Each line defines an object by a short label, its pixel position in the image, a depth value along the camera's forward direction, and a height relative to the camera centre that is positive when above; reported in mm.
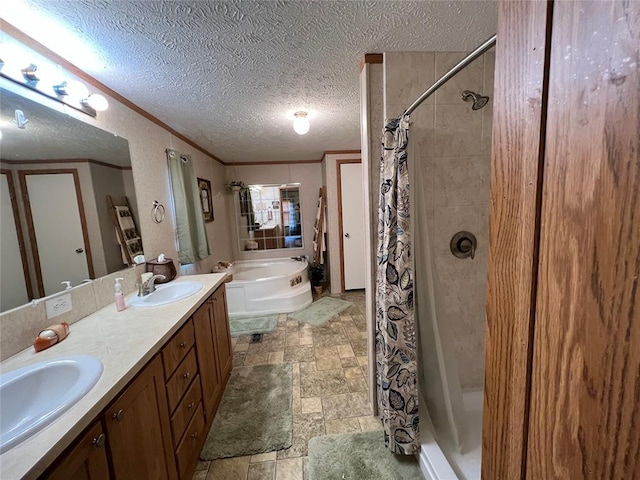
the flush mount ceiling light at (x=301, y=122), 2156 +781
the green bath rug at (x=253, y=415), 1528 -1391
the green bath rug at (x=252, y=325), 2940 -1337
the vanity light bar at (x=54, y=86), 1078 +707
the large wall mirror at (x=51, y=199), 1062 +144
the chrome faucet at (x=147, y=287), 1681 -447
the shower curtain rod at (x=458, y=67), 794 +516
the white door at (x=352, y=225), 3850 -228
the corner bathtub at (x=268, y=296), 3342 -1104
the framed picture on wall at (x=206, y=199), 3232 +269
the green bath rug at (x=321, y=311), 3174 -1345
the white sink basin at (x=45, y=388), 763 -531
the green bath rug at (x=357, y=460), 1336 -1410
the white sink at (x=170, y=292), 1619 -500
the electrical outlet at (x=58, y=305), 1179 -378
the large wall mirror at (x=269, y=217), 4426 -42
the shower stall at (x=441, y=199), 1374 +30
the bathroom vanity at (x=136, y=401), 663 -623
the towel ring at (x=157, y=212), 2074 +81
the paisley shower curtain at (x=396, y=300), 1251 -484
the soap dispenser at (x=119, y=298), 1439 -429
